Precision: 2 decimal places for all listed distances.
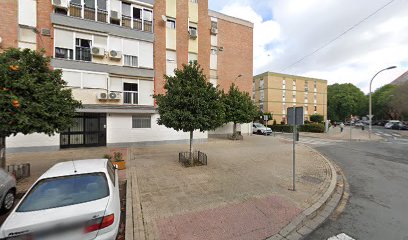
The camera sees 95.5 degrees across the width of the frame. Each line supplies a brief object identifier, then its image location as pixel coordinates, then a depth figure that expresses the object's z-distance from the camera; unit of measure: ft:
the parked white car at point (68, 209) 8.07
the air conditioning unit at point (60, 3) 38.09
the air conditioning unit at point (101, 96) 41.19
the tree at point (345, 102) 190.80
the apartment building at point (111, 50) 38.04
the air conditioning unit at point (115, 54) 42.22
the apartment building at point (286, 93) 155.33
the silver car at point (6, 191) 14.51
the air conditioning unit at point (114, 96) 42.09
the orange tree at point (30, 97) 18.07
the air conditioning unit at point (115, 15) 42.67
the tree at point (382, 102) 156.84
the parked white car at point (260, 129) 84.95
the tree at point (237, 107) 57.47
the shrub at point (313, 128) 92.07
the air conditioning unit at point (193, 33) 54.85
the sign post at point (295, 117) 17.74
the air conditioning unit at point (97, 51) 40.63
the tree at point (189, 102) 25.73
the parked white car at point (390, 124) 122.62
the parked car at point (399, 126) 110.87
